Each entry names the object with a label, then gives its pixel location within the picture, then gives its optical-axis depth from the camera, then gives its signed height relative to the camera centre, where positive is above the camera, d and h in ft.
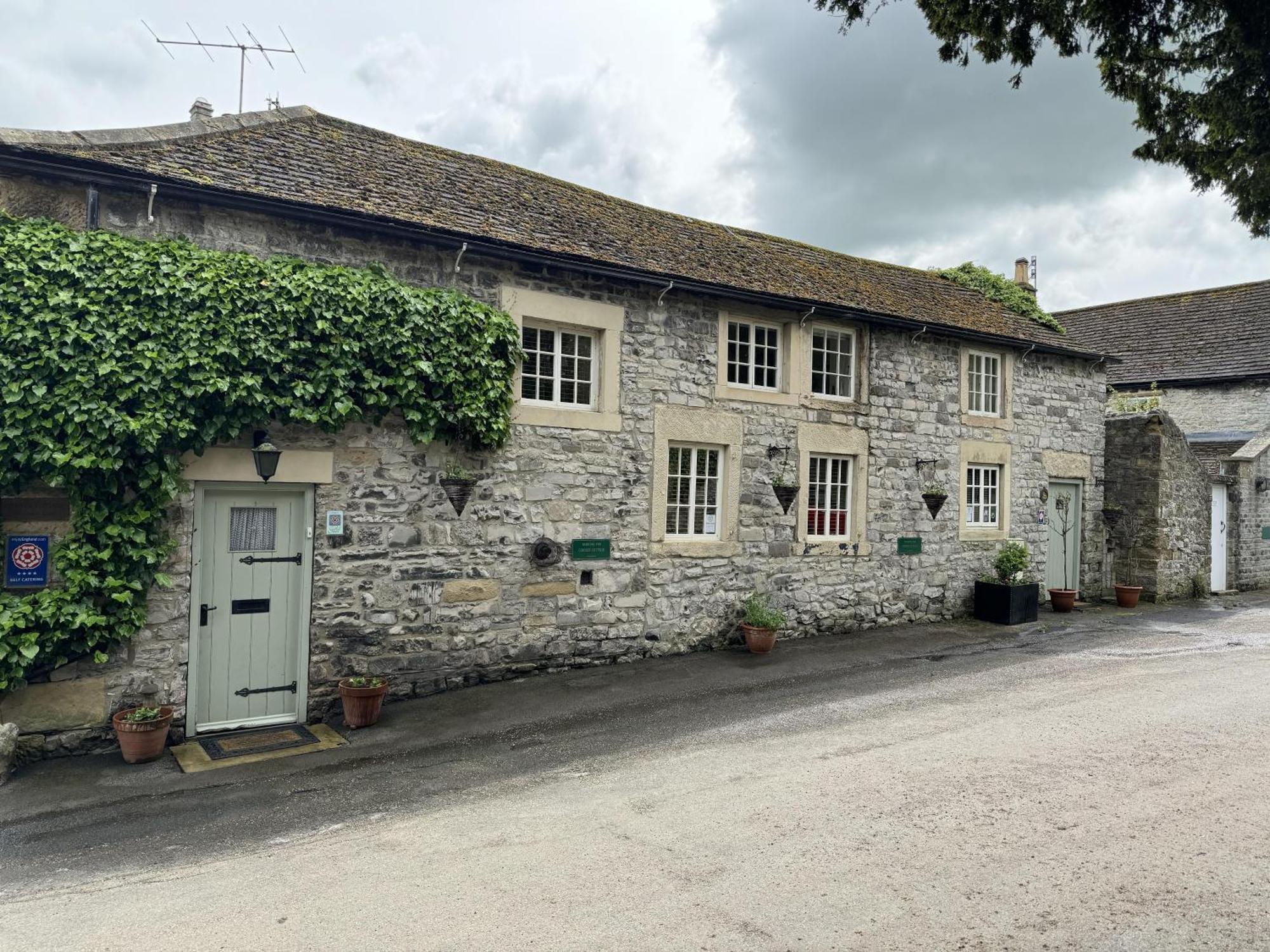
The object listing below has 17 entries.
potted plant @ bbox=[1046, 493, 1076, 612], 45.75 +0.12
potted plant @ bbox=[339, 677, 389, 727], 24.16 -6.02
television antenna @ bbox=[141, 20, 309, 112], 30.20 +17.72
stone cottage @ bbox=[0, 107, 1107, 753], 23.77 +2.21
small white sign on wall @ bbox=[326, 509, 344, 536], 25.44 -0.54
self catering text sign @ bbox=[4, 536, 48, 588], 21.12 -1.67
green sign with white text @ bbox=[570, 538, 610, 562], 30.14 -1.49
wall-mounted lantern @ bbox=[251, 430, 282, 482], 23.13 +1.37
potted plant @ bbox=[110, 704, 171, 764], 21.24 -6.23
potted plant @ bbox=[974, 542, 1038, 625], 41.16 -3.90
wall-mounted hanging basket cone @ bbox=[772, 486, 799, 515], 34.99 +0.86
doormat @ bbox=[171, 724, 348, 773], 21.88 -7.06
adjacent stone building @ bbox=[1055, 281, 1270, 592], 54.60 +9.90
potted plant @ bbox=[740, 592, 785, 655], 32.89 -4.68
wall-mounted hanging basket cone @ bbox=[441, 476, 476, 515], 26.94 +0.60
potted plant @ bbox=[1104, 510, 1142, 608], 49.14 -1.20
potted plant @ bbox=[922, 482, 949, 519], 39.93 +1.00
